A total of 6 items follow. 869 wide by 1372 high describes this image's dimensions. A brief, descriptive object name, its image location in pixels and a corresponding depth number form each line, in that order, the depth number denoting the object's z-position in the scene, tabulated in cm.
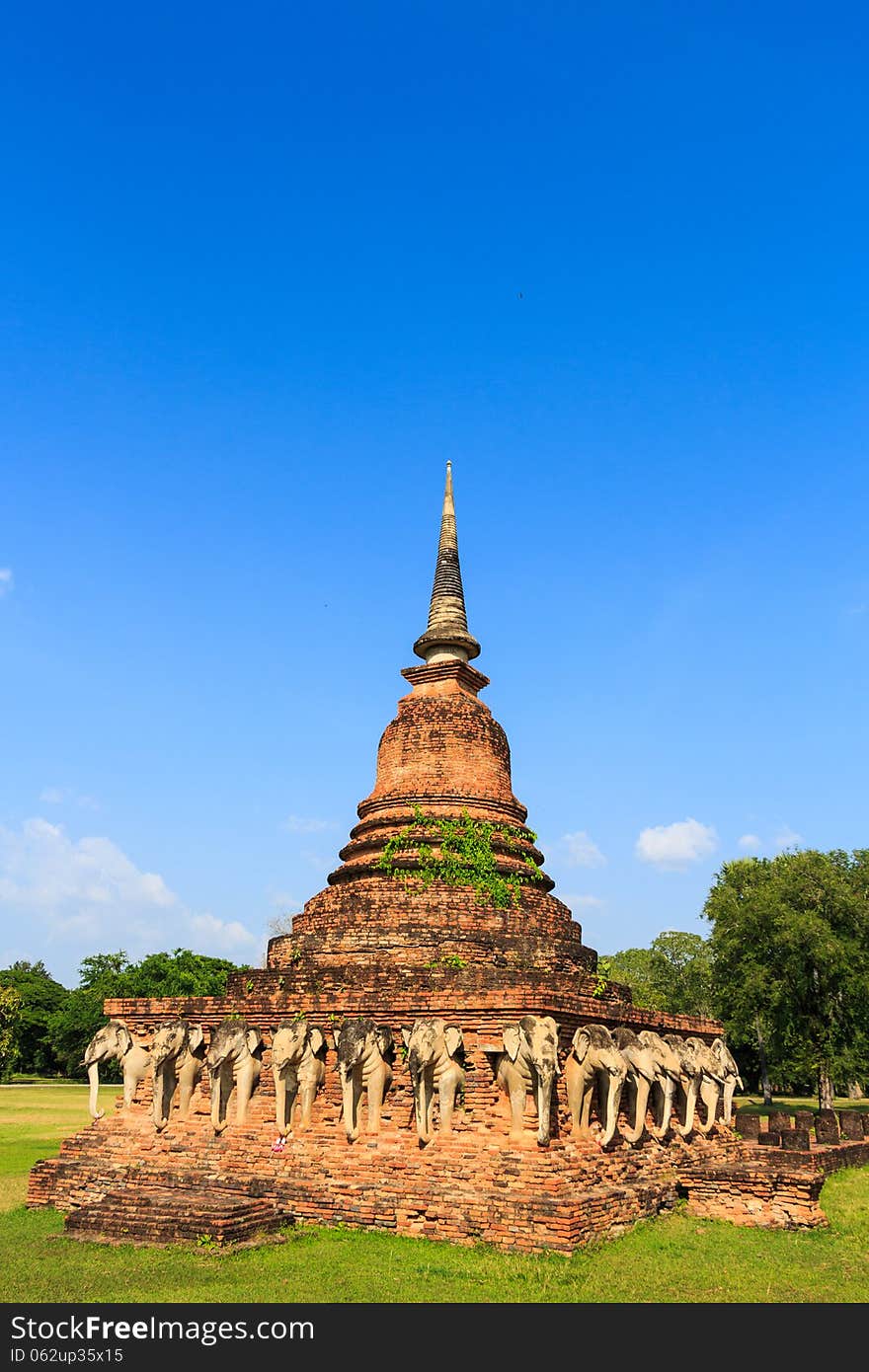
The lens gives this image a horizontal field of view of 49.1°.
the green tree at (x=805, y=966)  3459
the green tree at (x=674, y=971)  5738
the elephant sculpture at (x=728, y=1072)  1888
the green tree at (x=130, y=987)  5250
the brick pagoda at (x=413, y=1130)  1288
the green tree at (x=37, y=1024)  6331
